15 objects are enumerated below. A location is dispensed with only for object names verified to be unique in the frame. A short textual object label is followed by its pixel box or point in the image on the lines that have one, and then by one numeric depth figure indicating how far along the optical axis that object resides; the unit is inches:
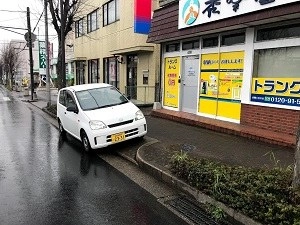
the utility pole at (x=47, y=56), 526.8
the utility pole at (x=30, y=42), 720.8
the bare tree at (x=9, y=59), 1543.1
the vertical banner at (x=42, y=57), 779.6
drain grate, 120.6
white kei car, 217.5
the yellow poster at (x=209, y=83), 296.0
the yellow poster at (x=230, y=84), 269.0
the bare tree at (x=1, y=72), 2165.1
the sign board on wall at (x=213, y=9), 218.1
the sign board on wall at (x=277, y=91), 221.1
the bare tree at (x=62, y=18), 471.7
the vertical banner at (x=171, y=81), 354.6
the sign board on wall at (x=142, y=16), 410.5
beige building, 475.0
